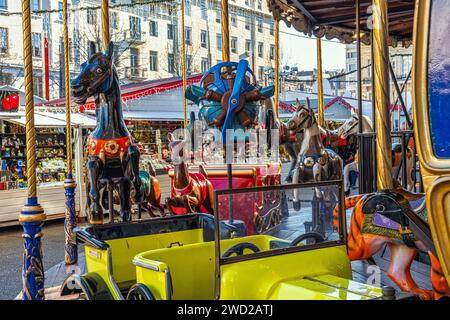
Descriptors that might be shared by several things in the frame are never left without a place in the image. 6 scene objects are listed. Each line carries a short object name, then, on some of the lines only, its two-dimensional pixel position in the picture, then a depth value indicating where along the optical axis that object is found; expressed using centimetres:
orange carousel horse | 379
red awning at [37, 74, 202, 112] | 1545
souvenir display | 1064
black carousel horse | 618
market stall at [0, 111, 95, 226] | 1027
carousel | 278
